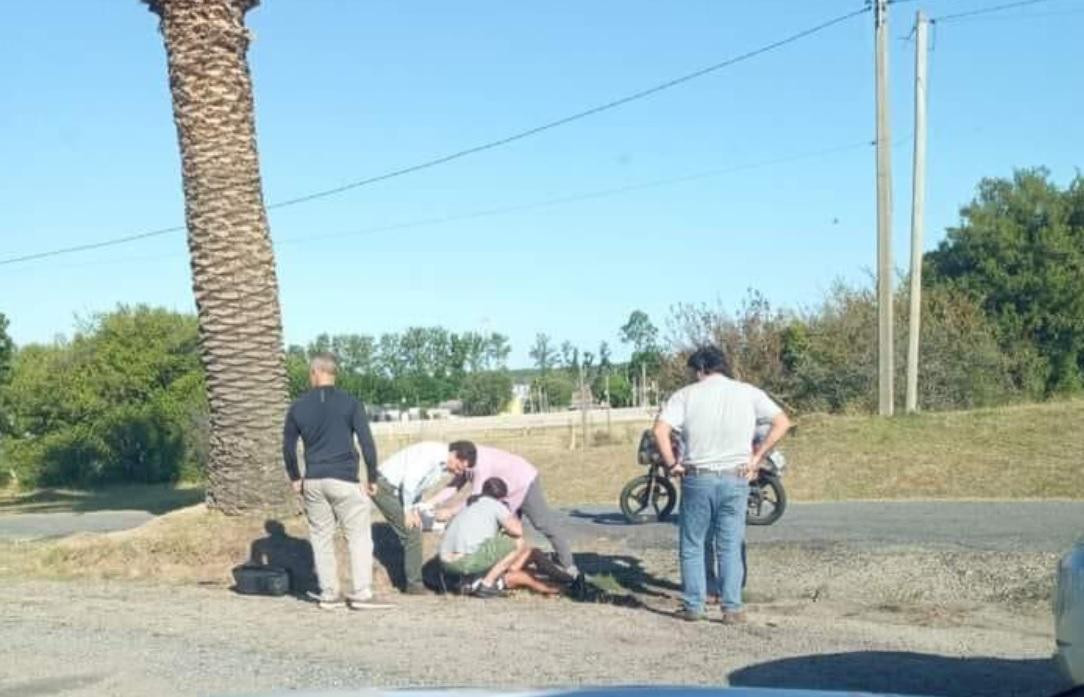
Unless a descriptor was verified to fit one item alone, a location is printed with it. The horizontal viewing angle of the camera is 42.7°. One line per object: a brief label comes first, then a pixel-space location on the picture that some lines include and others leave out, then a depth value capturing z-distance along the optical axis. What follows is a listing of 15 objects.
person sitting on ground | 10.82
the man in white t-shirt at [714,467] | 9.23
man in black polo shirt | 10.32
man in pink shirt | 11.06
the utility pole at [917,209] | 25.41
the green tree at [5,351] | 43.12
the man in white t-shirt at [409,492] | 11.22
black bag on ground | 11.30
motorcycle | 15.57
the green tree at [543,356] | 92.90
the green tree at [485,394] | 85.62
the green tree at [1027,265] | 43.72
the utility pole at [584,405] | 33.46
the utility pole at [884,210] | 23.86
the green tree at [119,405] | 39.94
